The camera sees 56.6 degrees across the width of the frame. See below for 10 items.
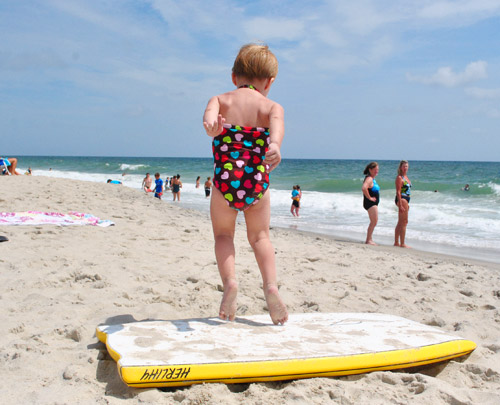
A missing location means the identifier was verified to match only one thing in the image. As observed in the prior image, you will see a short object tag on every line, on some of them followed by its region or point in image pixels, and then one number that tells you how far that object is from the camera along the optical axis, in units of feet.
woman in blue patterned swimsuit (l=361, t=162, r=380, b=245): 29.71
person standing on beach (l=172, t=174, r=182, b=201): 62.05
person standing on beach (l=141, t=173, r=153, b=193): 68.90
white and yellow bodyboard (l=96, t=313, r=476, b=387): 7.32
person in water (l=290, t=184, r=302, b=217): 48.91
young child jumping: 9.57
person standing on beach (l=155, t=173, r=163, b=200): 58.54
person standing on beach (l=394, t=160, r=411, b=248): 29.40
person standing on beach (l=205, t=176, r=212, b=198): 68.13
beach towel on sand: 21.34
